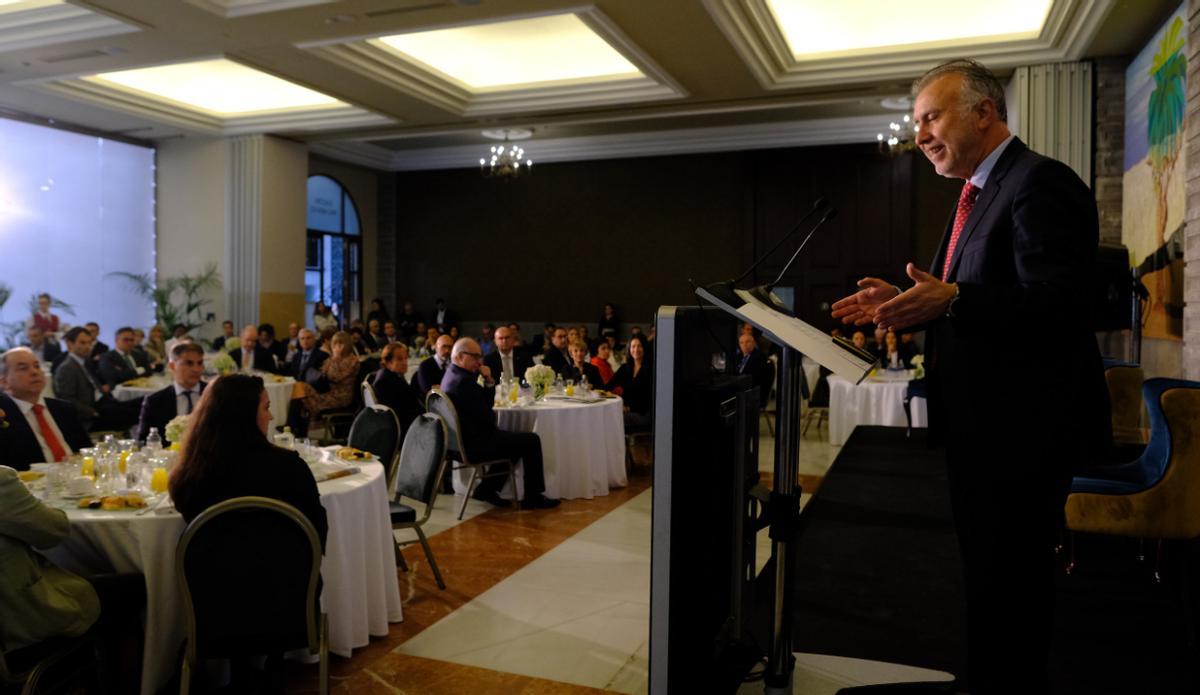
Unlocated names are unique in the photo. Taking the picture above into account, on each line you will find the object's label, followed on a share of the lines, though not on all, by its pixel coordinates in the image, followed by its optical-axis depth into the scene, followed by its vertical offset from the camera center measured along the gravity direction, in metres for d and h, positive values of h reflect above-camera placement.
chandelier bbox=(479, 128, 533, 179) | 12.84 +2.47
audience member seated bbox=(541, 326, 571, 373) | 9.20 -0.32
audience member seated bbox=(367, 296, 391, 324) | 15.83 +0.22
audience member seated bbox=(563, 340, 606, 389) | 8.30 -0.45
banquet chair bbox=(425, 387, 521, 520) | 5.84 -0.86
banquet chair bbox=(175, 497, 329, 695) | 2.59 -0.78
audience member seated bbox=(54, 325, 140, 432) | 6.69 -0.63
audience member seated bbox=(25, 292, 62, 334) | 9.41 +0.04
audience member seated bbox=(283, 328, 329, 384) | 8.26 -0.37
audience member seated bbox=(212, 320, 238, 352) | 11.74 -0.19
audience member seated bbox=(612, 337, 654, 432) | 7.95 -0.58
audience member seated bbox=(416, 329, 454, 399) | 7.57 -0.38
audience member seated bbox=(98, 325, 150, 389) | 7.90 -0.39
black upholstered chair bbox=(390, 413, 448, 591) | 4.34 -0.74
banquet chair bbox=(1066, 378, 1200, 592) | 3.79 -0.72
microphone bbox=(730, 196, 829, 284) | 1.98 +0.28
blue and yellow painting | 6.34 +1.26
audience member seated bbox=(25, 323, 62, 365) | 8.81 -0.25
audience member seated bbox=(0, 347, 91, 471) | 4.02 -0.47
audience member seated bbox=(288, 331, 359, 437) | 7.75 -0.59
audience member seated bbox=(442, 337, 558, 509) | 5.96 -0.72
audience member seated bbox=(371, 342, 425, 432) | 6.45 -0.44
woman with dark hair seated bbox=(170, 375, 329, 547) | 2.78 -0.45
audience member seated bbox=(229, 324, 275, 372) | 9.23 -0.34
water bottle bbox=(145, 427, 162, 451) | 3.94 -0.55
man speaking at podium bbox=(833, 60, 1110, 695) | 1.72 -0.07
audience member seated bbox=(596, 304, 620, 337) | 15.30 +0.09
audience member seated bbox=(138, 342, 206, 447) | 4.88 -0.41
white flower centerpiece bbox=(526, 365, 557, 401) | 6.91 -0.42
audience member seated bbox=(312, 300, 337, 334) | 13.81 +0.09
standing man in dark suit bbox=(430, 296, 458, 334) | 16.59 +0.15
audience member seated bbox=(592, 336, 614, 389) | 8.39 -0.40
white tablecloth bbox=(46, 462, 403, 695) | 3.05 -0.88
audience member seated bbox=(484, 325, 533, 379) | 8.47 -0.30
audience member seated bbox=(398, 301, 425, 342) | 15.71 +0.03
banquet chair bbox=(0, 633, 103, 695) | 2.48 -1.01
